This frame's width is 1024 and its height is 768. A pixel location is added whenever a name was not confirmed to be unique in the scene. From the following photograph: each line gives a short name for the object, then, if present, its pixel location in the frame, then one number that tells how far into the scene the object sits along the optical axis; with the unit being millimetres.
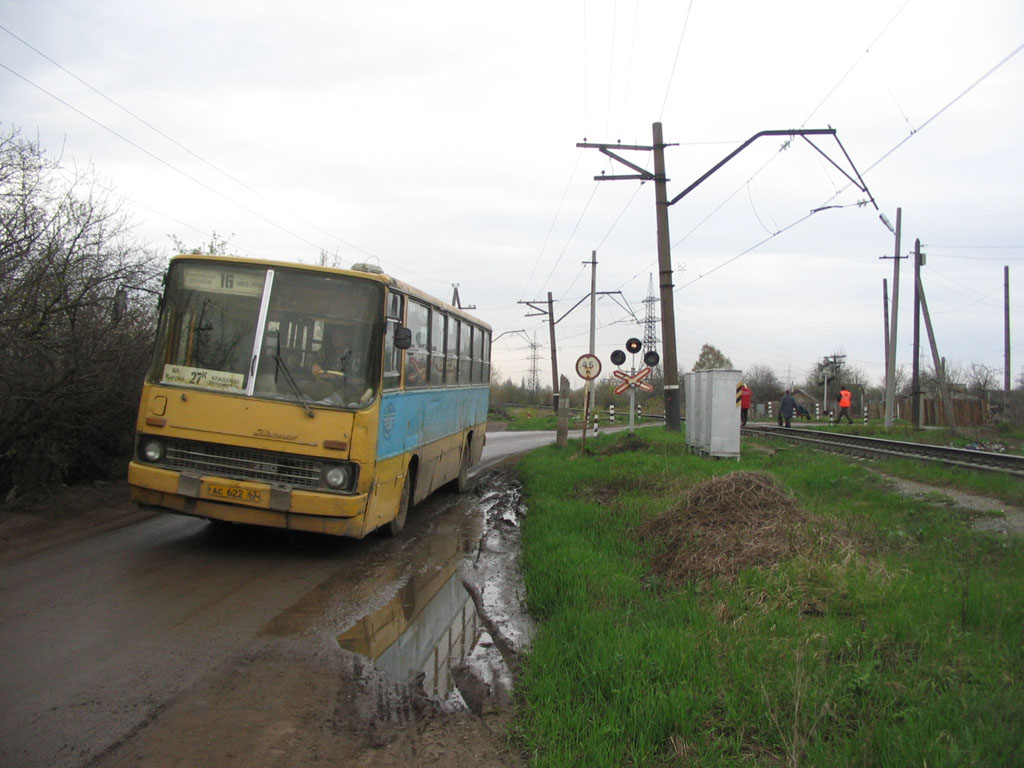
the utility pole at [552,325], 49906
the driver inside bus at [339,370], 7484
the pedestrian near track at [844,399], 34656
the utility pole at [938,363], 29953
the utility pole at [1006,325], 39569
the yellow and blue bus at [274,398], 7234
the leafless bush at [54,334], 8203
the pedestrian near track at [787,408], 30906
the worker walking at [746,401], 27383
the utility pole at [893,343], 31989
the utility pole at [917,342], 32156
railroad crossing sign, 20812
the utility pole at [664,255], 20938
